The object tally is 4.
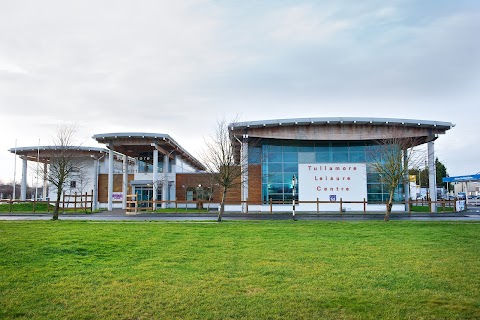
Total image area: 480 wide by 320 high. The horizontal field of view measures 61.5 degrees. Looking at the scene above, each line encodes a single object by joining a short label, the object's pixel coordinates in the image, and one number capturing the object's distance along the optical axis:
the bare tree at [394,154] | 25.11
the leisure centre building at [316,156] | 36.38
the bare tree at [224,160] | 24.44
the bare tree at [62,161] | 25.08
